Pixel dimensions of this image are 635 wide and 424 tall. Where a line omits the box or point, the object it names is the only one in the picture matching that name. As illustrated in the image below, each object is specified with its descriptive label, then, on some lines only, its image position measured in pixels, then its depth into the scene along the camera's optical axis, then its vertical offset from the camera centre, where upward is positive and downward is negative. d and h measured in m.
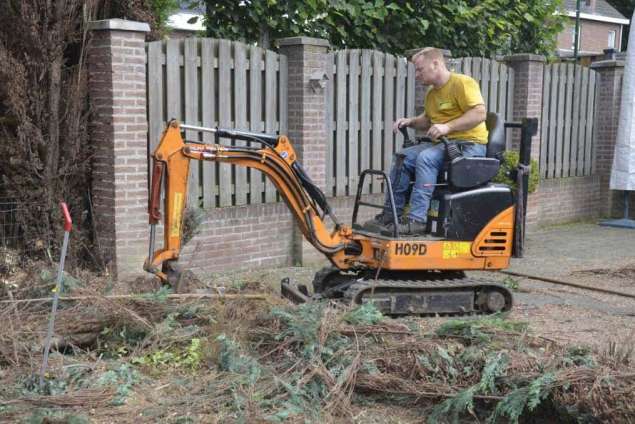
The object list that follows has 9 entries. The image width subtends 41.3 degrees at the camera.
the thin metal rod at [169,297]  5.80 -1.39
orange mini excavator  7.08 -1.17
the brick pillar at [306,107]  9.74 -0.05
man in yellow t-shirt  7.26 -0.27
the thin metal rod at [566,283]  8.42 -1.86
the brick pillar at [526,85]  12.57 +0.29
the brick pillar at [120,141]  8.13 -0.39
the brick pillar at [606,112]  14.22 -0.11
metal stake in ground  4.70 -1.24
